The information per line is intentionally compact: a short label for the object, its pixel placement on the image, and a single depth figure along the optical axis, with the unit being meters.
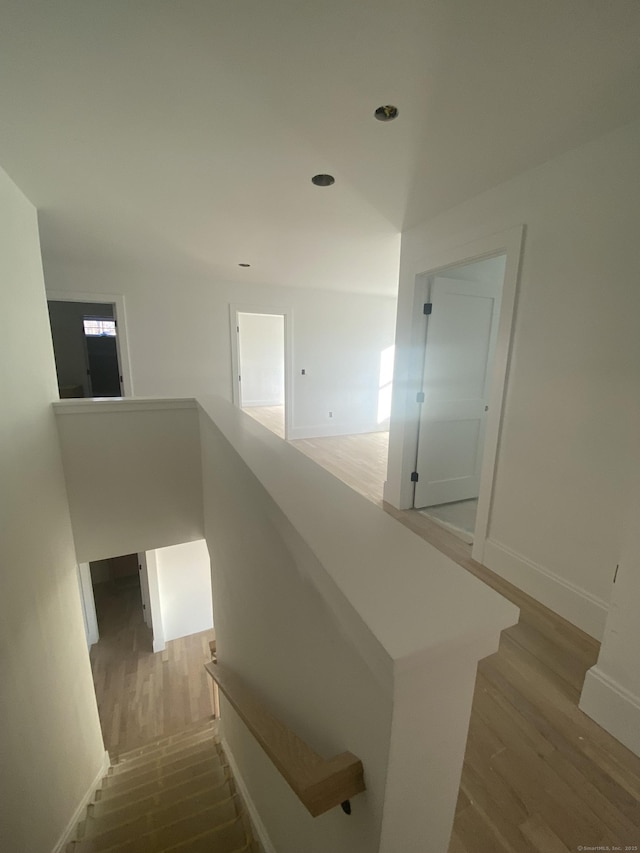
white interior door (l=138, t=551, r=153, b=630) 4.73
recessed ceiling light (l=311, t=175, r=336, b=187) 1.95
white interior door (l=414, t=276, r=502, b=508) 2.85
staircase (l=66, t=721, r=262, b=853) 1.53
